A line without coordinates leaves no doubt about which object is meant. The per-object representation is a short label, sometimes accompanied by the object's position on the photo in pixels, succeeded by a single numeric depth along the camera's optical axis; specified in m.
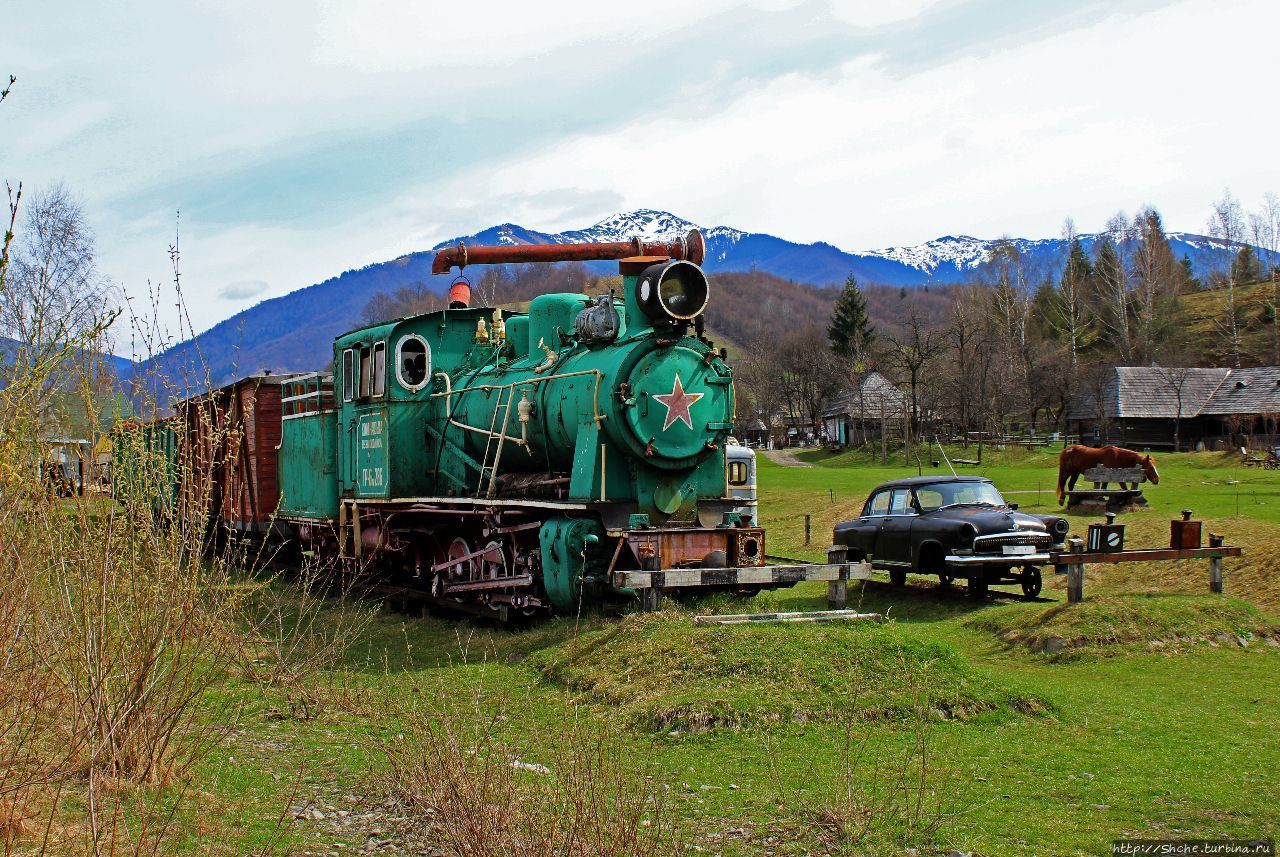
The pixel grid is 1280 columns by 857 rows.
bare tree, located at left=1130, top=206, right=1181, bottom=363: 82.62
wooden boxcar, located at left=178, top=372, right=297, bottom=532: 21.98
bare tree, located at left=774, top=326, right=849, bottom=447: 91.62
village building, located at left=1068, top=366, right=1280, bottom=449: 62.34
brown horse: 27.89
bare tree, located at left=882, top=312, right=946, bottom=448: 60.06
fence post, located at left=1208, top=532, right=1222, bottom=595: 15.79
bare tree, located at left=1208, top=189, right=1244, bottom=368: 86.91
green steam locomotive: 13.46
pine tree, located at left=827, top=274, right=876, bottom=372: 97.12
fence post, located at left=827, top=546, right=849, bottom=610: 13.00
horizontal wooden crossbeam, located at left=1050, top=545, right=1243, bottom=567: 15.21
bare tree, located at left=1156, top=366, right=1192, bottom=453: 62.53
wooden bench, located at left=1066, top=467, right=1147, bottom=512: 25.67
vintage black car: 16.97
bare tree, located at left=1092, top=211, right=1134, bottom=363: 81.44
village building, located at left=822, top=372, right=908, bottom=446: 71.75
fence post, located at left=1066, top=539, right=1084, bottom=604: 15.07
